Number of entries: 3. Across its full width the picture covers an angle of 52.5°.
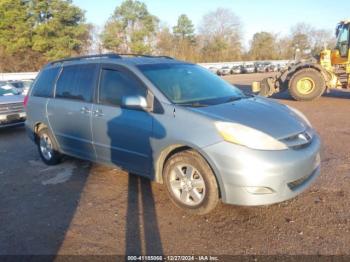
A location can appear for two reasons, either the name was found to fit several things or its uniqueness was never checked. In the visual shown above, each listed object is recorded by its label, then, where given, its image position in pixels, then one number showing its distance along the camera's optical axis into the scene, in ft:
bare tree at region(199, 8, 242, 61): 239.71
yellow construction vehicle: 45.55
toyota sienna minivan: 11.82
